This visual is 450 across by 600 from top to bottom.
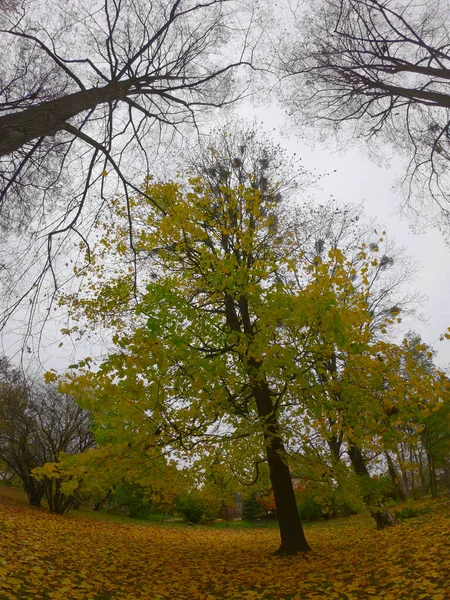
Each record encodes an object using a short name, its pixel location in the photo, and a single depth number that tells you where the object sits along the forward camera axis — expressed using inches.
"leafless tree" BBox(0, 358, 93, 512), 612.1
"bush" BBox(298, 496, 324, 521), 855.2
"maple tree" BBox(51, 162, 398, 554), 168.7
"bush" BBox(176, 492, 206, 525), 856.8
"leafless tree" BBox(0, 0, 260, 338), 141.8
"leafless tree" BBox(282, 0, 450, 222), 180.5
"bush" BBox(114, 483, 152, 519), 842.8
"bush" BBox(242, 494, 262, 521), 1059.9
